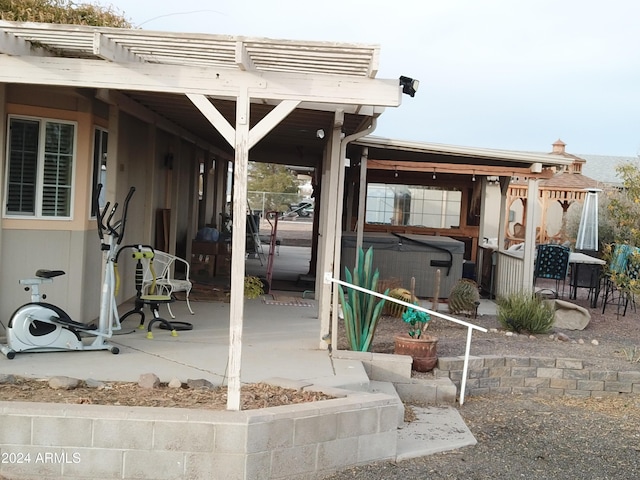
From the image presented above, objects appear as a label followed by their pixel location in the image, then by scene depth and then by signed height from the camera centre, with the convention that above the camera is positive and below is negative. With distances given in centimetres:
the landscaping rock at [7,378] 521 -135
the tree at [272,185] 3800 +74
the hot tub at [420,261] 1162 -84
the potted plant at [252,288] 1038 -124
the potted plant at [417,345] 713 -131
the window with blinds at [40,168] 690 +15
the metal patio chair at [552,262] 1220 -77
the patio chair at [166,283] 813 -99
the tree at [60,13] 718 +173
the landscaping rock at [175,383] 533 -134
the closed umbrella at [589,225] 1395 -17
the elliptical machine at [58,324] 605 -113
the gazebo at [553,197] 2048 +46
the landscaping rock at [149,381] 529 -133
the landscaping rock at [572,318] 1023 -138
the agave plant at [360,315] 699 -103
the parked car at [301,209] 3988 -53
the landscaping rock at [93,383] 527 -136
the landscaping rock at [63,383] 515 -134
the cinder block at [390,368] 672 -145
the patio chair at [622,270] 908 -71
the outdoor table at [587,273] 1221 -93
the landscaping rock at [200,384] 538 -135
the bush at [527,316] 938 -128
